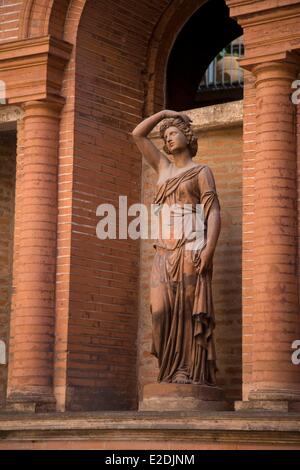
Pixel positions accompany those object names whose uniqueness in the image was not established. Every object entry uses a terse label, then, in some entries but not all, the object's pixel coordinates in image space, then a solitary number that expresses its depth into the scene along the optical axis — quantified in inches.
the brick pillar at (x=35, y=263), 530.0
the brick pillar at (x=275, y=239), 467.8
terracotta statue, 495.5
